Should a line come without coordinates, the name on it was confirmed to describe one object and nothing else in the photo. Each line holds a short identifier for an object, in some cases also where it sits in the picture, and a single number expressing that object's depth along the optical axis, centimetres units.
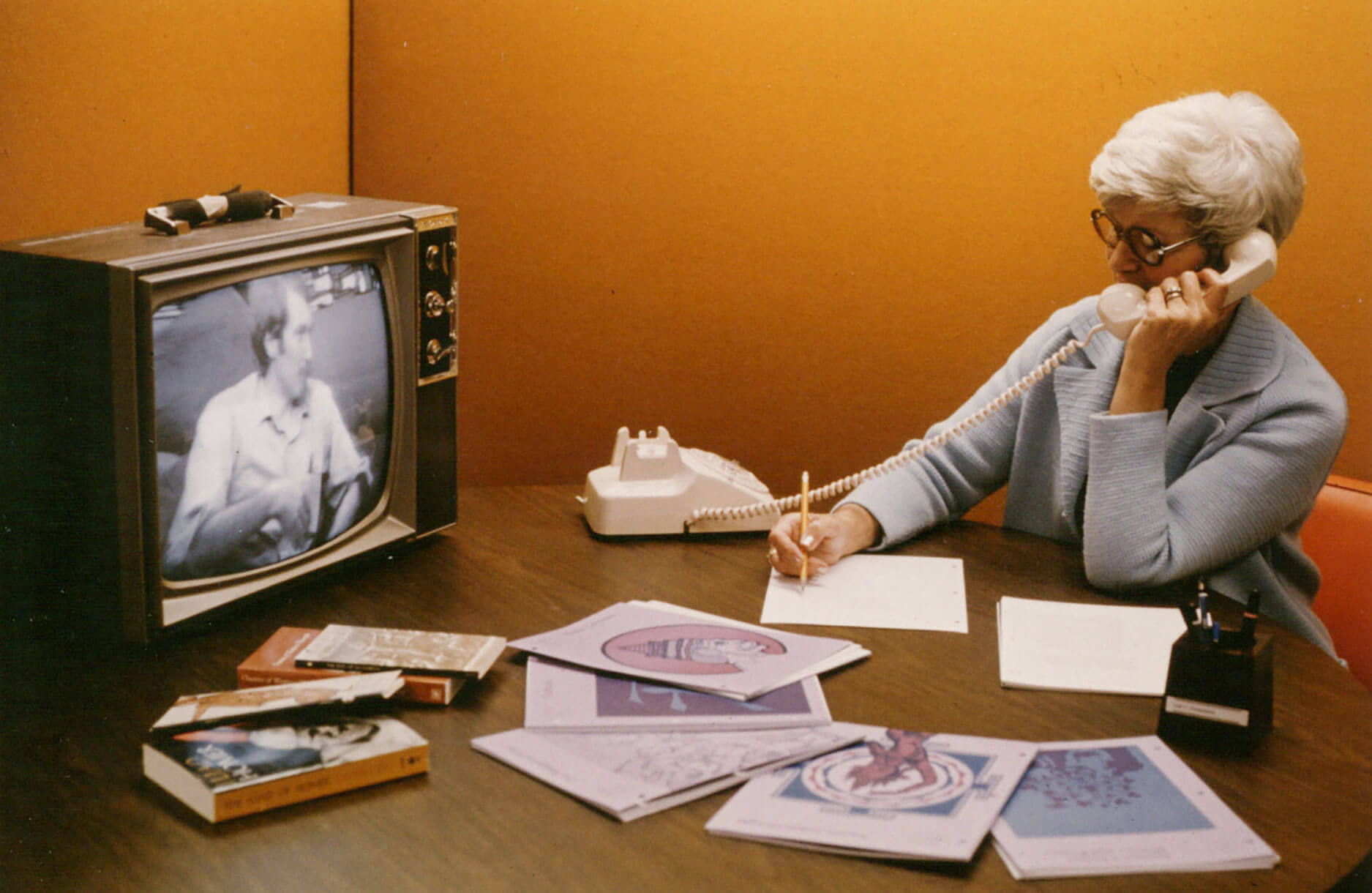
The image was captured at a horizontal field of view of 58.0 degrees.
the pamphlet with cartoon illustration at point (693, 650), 121
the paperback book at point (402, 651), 118
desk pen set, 111
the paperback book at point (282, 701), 105
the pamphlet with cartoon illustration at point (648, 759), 101
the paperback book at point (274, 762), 96
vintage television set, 116
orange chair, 173
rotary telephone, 163
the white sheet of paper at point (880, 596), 143
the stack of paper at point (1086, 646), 127
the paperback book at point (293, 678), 116
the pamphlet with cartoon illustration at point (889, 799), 95
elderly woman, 154
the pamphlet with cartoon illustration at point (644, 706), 112
